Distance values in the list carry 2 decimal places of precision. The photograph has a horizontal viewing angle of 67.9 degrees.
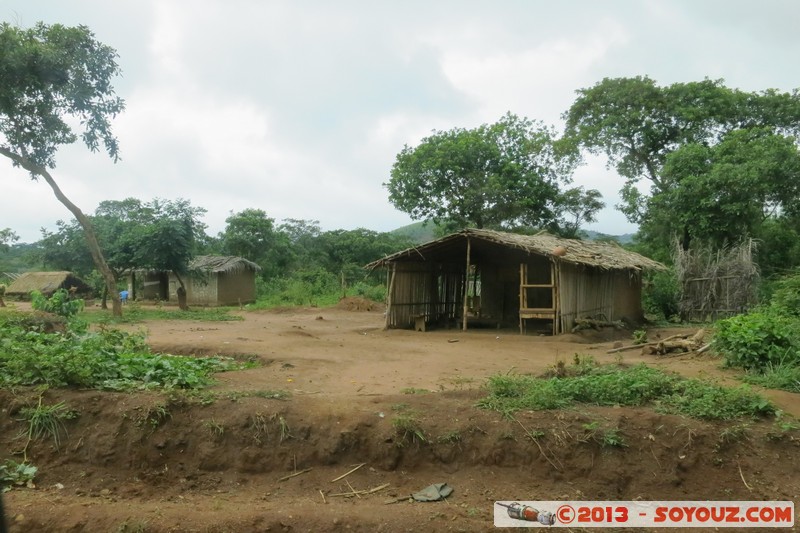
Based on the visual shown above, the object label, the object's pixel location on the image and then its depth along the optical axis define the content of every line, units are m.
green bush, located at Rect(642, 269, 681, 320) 20.48
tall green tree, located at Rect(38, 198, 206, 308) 23.41
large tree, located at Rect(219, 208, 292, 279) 35.62
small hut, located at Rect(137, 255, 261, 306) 28.80
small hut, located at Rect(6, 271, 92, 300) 32.66
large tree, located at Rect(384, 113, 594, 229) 24.86
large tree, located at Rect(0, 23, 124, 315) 15.59
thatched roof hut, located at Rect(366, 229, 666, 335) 15.03
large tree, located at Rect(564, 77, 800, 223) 23.03
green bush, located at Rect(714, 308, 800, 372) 8.19
